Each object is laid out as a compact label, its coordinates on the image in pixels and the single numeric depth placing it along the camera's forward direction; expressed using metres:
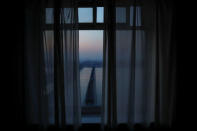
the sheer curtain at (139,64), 2.20
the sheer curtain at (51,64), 2.21
